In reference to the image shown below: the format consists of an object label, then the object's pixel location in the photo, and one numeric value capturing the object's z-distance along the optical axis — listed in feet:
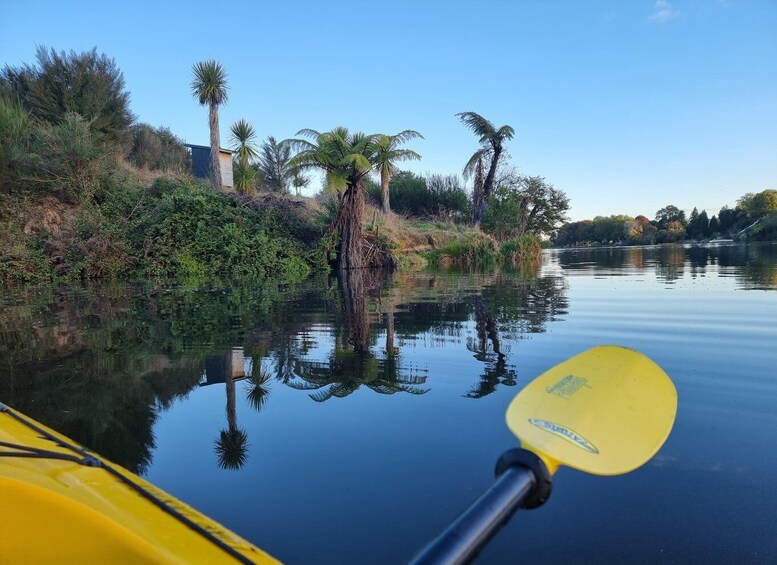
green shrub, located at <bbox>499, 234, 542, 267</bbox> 79.59
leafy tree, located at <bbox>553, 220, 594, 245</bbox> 339.24
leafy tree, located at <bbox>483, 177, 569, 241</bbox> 93.56
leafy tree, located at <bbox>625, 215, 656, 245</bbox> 263.29
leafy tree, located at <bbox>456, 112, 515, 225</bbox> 102.99
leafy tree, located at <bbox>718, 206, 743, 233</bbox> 228.22
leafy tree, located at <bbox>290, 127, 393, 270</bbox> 55.88
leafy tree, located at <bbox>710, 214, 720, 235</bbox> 233.35
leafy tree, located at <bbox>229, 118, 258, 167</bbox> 77.15
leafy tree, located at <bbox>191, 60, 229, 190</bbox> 71.20
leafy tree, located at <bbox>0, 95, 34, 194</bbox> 55.01
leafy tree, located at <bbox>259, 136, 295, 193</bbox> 112.27
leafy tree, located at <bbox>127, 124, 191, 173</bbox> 89.85
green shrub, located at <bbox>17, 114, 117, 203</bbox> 56.34
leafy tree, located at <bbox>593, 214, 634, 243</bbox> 317.91
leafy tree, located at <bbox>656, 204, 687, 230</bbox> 299.58
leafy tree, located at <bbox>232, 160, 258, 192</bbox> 74.79
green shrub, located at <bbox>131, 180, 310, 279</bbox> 55.93
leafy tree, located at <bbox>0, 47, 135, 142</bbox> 70.38
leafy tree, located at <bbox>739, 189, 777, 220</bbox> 204.44
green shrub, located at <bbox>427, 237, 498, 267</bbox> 78.43
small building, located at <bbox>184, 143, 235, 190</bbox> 91.04
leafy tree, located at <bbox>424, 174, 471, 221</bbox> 113.91
